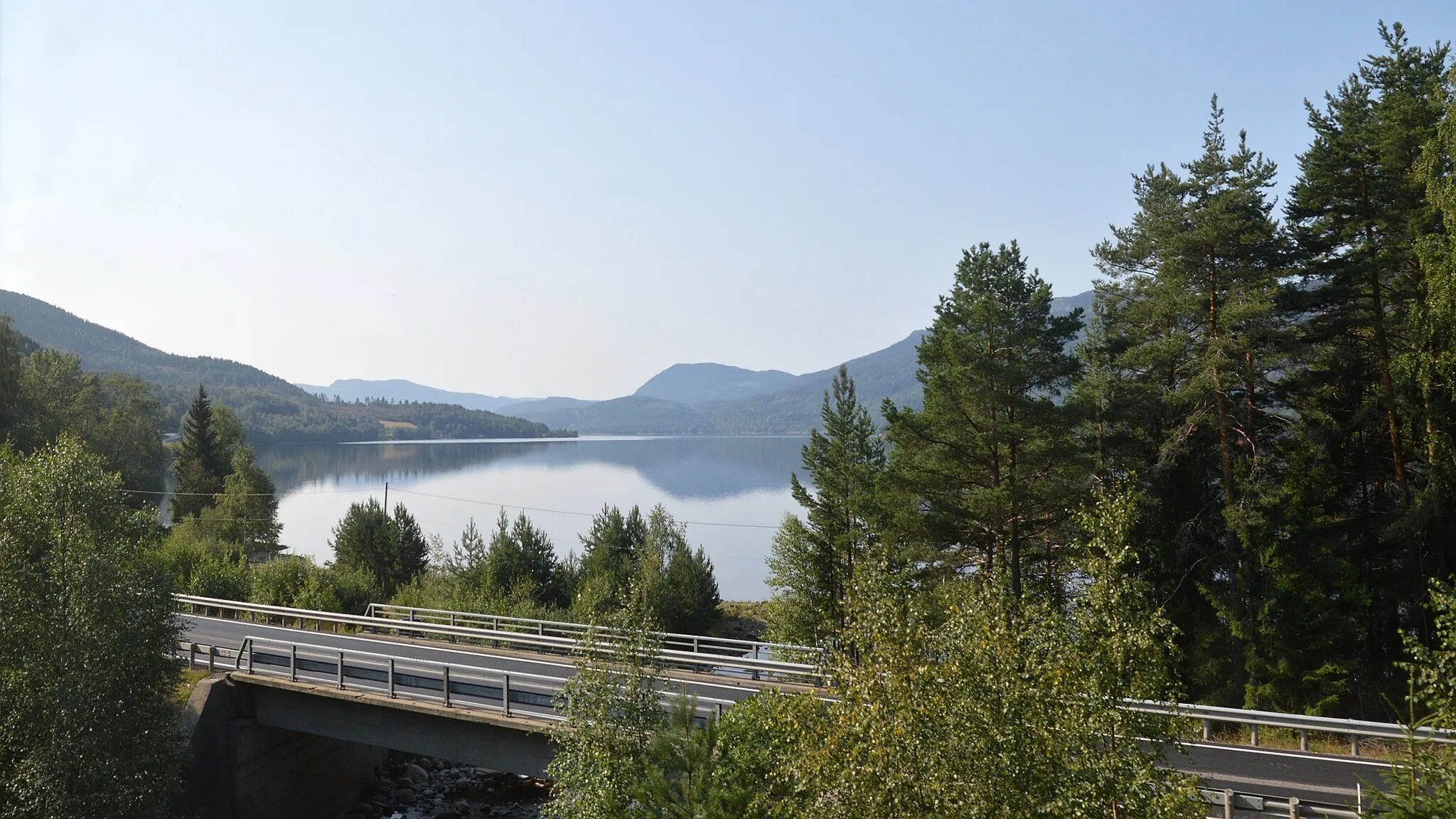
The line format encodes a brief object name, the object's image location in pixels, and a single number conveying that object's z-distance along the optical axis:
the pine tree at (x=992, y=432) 27.23
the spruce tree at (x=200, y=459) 72.06
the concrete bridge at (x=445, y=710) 16.55
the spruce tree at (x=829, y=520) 39.56
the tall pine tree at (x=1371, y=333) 22.98
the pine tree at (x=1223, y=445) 24.05
